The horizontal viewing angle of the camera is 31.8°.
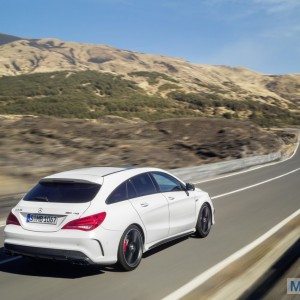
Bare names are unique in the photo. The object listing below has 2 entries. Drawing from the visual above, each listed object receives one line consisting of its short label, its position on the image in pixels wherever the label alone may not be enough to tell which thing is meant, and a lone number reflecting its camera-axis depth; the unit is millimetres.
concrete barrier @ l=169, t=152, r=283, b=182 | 21234
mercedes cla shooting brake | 6660
